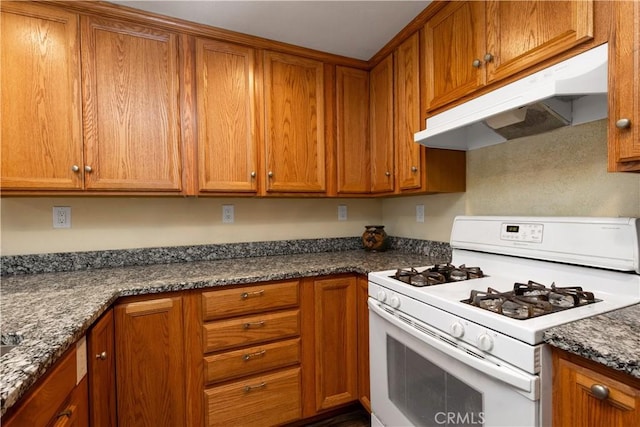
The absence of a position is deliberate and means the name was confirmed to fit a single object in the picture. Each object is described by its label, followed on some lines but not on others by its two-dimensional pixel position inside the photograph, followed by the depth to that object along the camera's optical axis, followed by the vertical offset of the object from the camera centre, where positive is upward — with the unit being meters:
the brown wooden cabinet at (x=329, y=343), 1.68 -0.77
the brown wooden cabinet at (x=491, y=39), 1.04 +0.66
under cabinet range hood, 0.95 +0.37
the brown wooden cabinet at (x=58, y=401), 0.67 -0.49
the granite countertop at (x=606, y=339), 0.65 -0.33
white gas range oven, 0.82 -0.34
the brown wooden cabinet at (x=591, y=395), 0.67 -0.45
